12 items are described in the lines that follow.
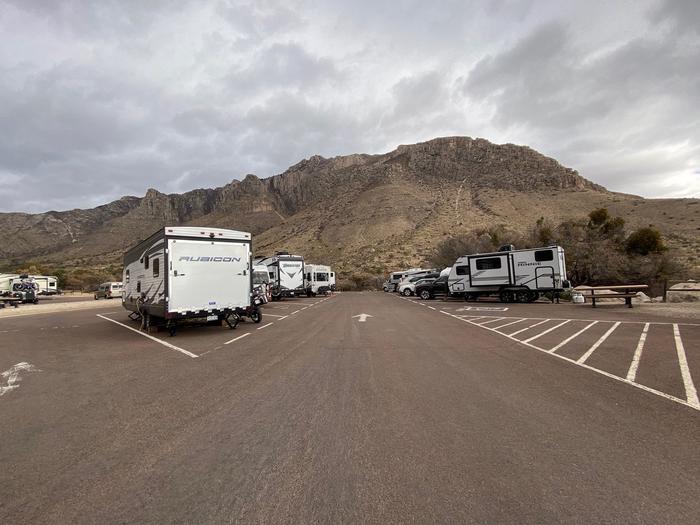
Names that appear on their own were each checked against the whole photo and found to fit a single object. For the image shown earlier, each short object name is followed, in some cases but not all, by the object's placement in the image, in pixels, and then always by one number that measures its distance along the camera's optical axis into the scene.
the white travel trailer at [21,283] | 36.91
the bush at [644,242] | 34.50
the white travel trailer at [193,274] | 12.09
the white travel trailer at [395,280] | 40.94
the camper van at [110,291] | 41.53
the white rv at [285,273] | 32.53
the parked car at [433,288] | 31.52
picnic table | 18.69
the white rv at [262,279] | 22.23
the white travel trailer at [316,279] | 38.09
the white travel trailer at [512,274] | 23.33
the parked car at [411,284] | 35.19
